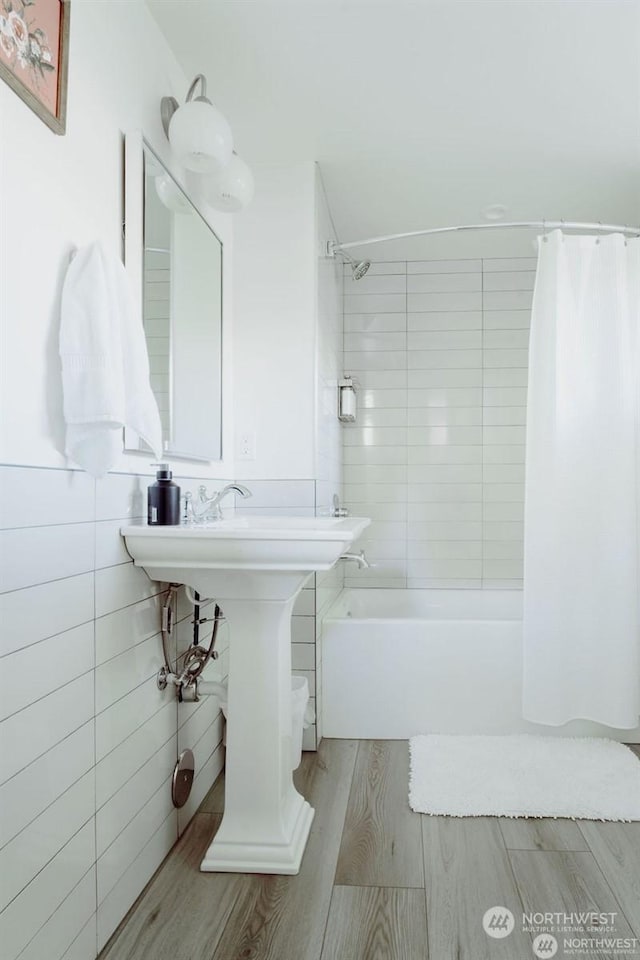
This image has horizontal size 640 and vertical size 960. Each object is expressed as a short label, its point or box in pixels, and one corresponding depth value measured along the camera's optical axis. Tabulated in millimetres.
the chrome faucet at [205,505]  2096
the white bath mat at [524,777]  2211
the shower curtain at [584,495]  2547
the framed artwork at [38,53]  1234
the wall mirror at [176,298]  1867
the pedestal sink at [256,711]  1806
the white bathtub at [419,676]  2848
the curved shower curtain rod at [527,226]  2557
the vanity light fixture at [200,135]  1932
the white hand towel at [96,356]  1376
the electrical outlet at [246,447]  2797
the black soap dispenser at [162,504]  1838
